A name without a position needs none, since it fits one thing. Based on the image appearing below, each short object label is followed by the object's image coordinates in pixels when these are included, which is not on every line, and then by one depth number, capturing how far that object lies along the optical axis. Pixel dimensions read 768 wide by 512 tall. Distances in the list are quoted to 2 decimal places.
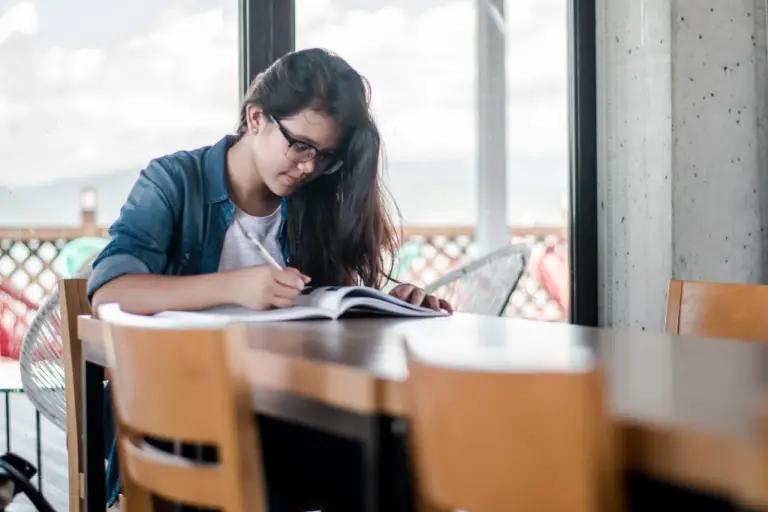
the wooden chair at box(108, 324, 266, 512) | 1.48
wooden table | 1.04
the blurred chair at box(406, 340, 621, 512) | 1.05
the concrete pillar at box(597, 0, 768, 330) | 2.68
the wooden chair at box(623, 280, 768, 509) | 0.96
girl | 2.04
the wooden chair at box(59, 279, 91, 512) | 1.98
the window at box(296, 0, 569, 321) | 2.66
